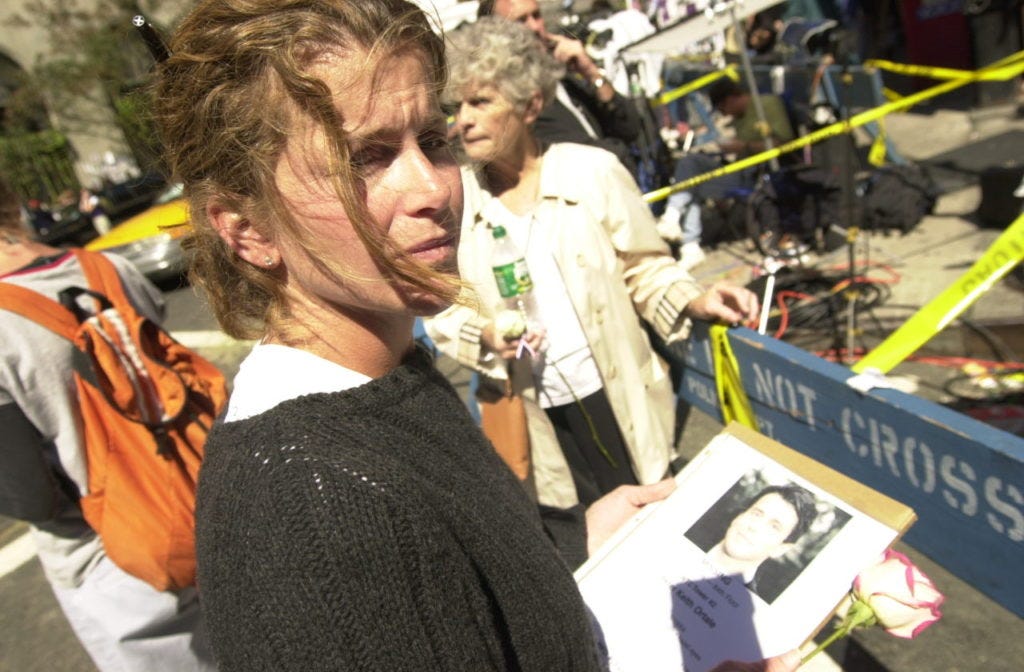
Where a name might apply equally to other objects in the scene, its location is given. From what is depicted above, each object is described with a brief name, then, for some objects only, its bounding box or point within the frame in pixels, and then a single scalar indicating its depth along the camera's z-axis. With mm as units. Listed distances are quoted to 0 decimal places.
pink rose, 1140
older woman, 2457
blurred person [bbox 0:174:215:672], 2018
